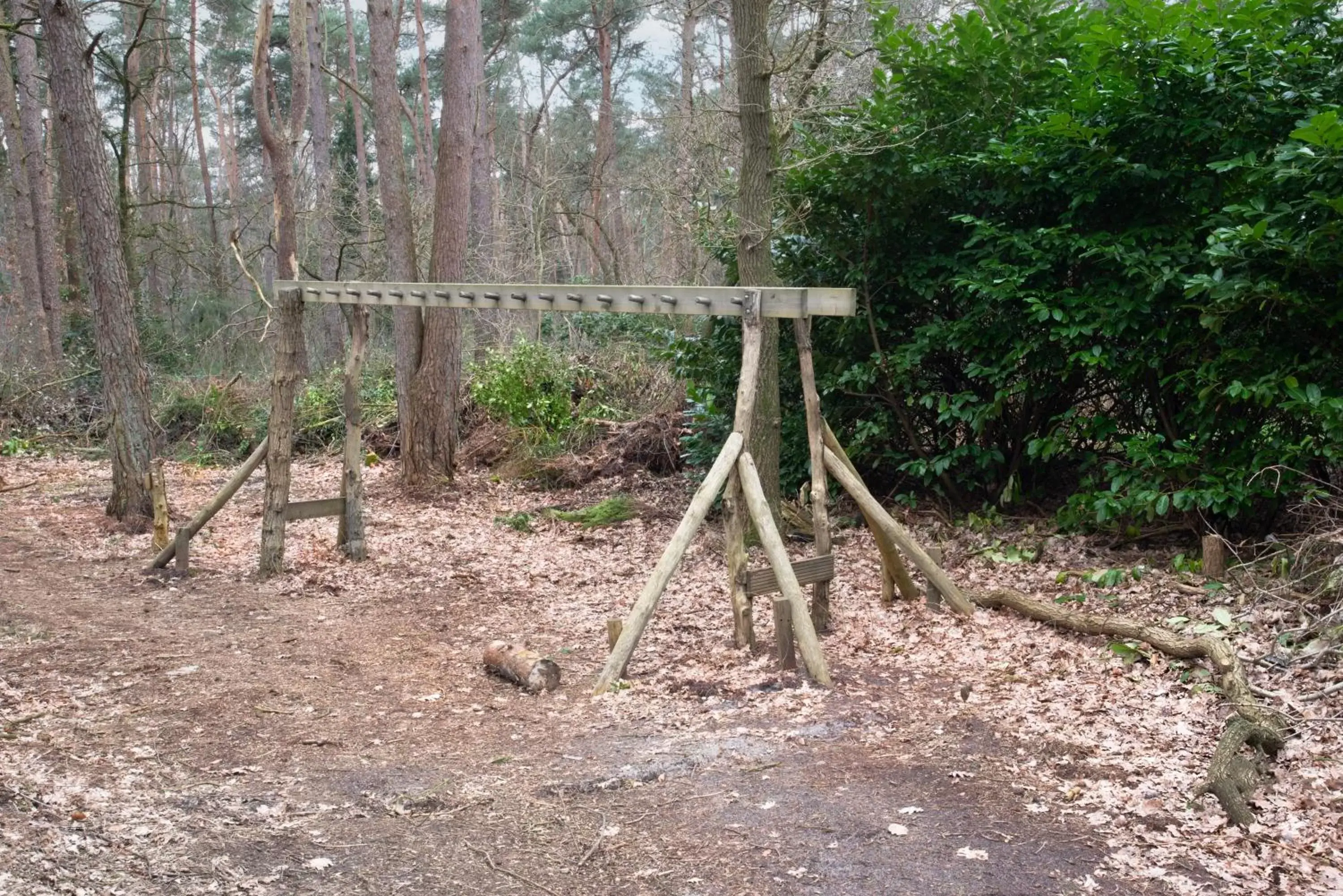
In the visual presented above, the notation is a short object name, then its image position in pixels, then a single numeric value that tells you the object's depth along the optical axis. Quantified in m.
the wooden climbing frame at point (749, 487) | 5.61
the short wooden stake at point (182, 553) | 8.33
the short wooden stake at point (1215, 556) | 6.32
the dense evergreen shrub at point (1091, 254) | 6.04
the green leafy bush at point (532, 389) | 12.78
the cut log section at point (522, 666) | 5.73
